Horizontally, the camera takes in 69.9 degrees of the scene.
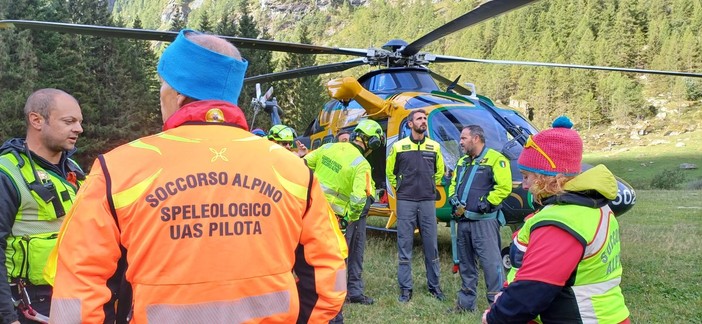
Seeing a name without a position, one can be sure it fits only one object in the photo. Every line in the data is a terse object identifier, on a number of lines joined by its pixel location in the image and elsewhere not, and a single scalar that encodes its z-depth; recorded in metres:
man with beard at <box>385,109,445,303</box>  5.82
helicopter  6.07
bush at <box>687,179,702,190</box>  26.72
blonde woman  1.88
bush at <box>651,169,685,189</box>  27.62
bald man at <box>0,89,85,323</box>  2.32
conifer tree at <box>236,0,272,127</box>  35.00
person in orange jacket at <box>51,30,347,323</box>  1.28
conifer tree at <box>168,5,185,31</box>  39.21
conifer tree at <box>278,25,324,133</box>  39.00
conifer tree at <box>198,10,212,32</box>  39.31
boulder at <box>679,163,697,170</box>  39.19
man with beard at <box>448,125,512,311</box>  5.11
